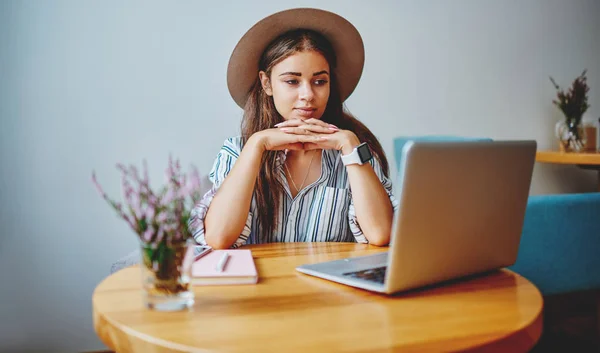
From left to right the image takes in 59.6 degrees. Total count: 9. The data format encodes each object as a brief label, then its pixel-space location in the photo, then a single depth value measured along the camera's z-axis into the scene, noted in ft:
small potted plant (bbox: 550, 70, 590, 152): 9.61
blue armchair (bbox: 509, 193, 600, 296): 5.37
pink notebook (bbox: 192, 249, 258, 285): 3.02
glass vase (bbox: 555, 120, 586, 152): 9.59
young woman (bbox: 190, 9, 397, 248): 4.53
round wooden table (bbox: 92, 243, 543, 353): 2.14
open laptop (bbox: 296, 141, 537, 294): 2.42
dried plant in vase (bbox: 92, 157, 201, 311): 2.38
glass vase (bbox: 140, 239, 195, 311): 2.39
